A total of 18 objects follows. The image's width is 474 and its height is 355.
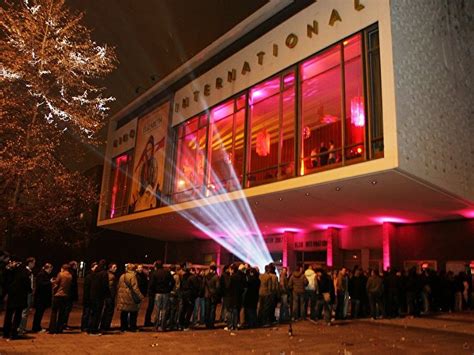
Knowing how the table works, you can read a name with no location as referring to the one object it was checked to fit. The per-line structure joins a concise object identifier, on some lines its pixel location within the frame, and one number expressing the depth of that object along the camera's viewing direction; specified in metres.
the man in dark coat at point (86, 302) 9.72
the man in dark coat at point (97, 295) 9.61
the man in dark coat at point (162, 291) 10.43
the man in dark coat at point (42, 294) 9.85
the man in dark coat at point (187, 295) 10.86
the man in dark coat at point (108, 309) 9.98
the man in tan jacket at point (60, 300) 9.59
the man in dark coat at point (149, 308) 10.86
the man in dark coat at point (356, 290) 13.38
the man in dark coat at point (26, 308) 9.19
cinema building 12.45
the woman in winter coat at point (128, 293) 9.93
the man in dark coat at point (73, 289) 9.95
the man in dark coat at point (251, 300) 11.06
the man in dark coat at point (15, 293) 8.68
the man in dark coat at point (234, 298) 10.76
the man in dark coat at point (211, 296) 11.10
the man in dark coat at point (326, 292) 11.93
